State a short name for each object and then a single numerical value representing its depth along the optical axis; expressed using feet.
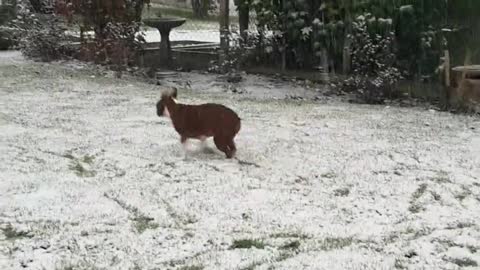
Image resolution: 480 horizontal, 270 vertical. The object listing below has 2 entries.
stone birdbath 41.27
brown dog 18.90
